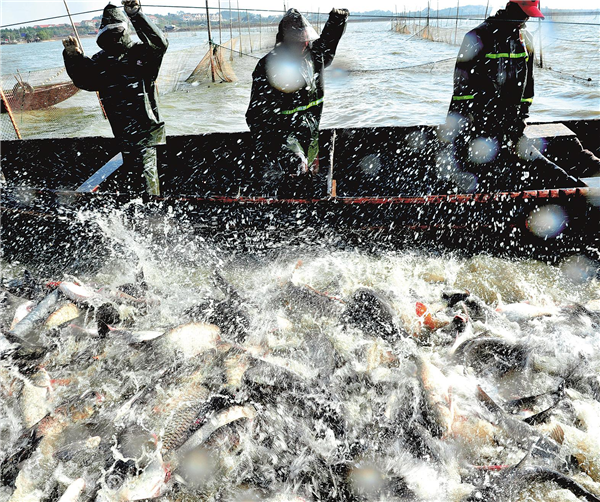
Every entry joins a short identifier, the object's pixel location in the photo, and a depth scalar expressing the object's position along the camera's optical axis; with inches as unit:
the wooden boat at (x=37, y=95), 641.0
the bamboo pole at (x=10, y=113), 350.3
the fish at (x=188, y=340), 148.3
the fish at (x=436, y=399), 118.7
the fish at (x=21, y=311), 164.9
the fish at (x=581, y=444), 117.5
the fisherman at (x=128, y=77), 193.6
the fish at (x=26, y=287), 182.5
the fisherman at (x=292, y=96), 178.5
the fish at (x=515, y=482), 103.4
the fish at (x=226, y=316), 159.2
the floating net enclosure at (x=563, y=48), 831.1
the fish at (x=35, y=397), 133.4
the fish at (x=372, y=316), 156.0
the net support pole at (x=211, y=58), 715.7
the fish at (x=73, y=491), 107.6
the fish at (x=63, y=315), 162.6
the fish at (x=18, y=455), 112.1
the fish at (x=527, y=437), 111.9
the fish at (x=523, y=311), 165.0
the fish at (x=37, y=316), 155.3
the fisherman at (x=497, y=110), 171.9
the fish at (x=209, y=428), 111.4
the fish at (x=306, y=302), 168.2
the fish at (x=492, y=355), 143.6
